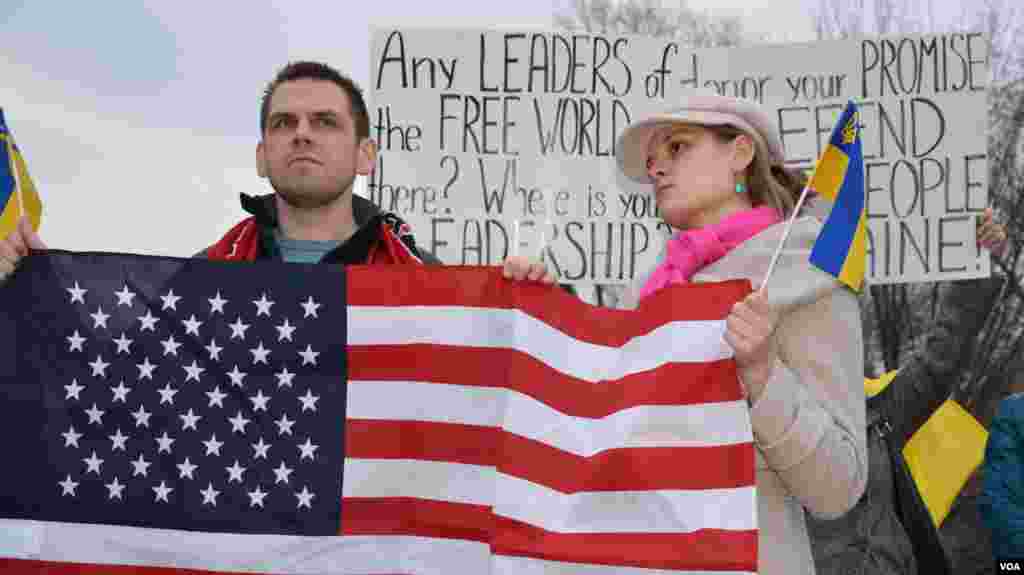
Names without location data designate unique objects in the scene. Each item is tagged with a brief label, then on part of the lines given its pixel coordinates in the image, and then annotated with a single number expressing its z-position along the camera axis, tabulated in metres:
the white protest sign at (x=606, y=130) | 5.92
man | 3.68
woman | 2.81
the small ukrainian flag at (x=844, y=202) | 2.97
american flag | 2.99
